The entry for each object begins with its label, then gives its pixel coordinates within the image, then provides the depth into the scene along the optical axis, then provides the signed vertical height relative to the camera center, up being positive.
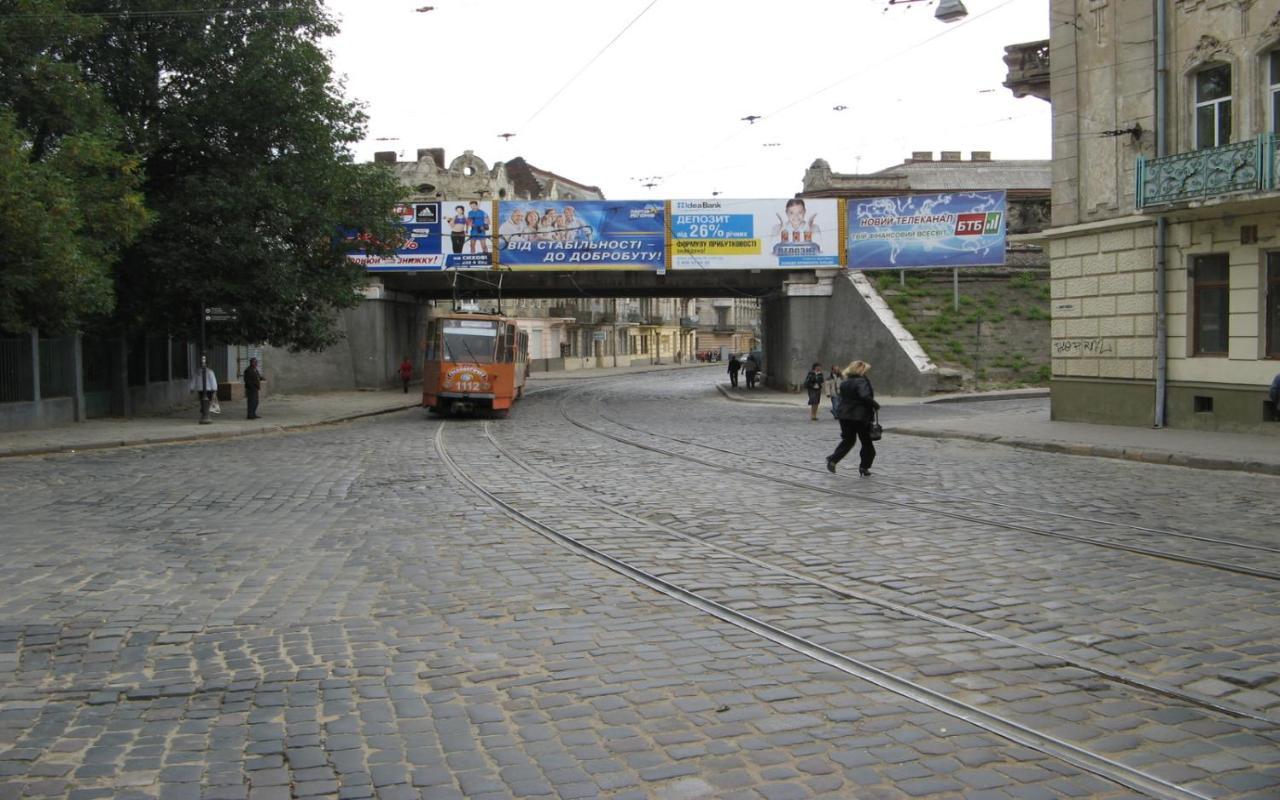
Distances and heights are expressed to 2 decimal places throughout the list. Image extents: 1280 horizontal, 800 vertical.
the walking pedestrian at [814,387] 28.11 -0.86
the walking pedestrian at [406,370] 45.38 -0.47
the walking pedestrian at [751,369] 44.91 -0.57
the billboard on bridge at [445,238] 40.56 +4.69
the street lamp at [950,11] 16.98 +5.61
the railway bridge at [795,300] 37.41 +2.19
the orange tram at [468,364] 29.19 -0.16
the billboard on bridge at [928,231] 39.66 +4.73
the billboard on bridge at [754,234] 40.47 +4.74
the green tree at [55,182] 19.56 +3.59
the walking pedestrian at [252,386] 27.80 -0.68
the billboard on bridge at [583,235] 40.56 +4.79
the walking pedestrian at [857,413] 14.96 -0.84
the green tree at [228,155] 26.08 +5.48
